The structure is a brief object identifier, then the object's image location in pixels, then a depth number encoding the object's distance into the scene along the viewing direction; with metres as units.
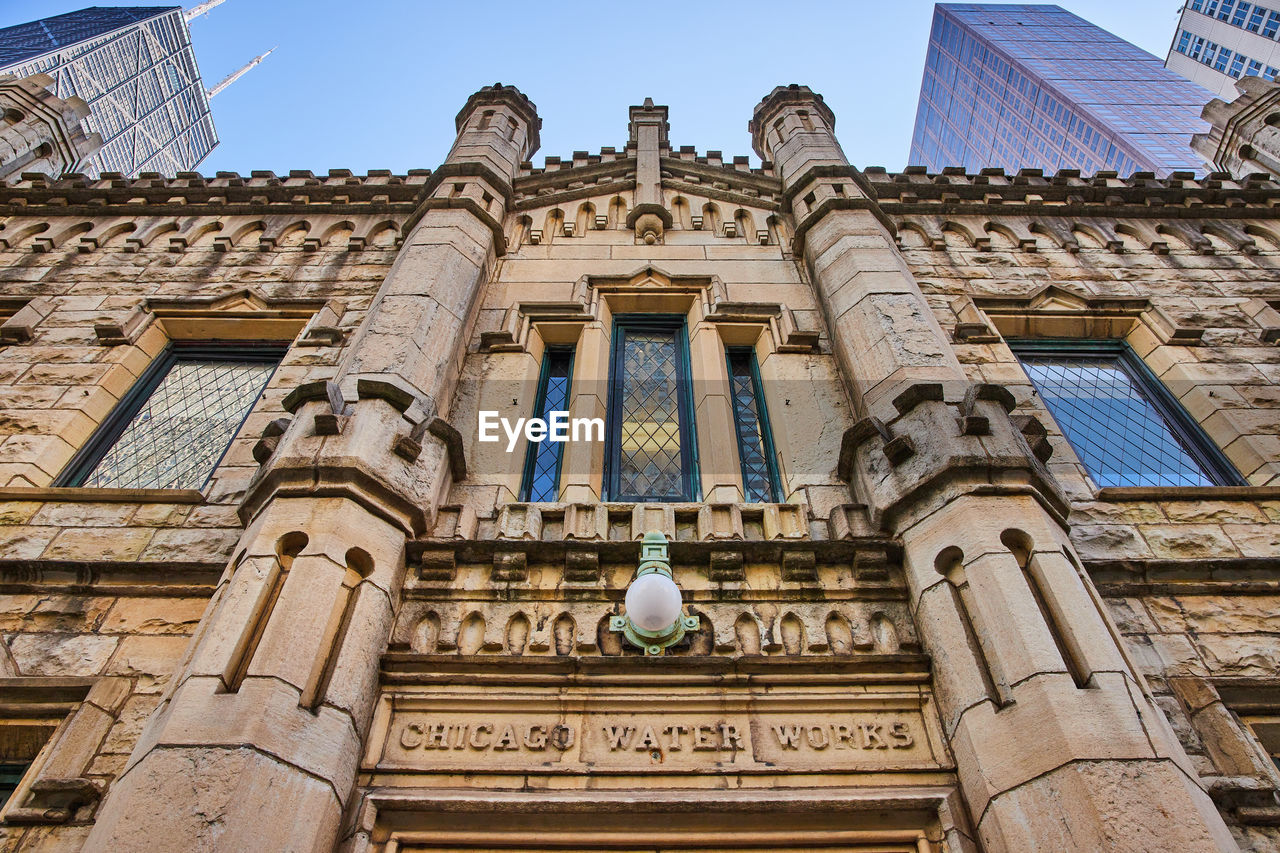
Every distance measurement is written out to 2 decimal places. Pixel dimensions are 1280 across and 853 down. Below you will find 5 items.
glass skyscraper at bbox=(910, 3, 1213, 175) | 75.44
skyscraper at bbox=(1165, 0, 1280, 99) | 64.25
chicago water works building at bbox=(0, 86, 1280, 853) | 4.06
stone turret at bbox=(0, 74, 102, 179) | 13.13
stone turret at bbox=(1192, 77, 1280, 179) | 12.87
